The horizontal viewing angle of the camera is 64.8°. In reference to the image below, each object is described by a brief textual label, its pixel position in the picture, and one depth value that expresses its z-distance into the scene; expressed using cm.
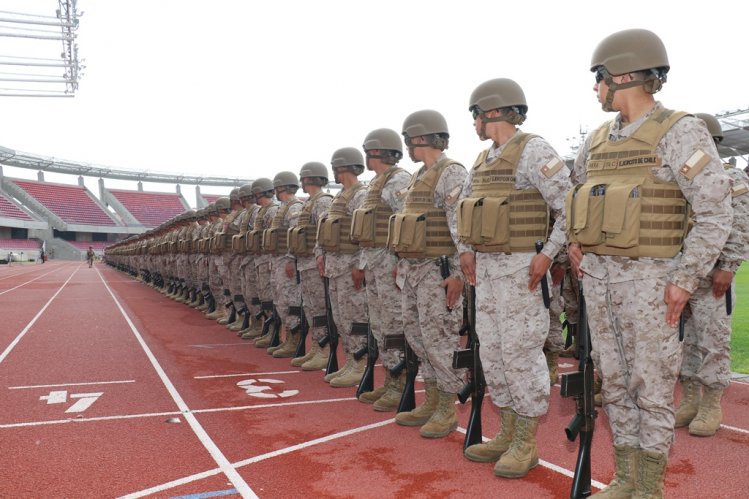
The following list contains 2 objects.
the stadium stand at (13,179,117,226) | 6362
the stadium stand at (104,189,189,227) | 7062
